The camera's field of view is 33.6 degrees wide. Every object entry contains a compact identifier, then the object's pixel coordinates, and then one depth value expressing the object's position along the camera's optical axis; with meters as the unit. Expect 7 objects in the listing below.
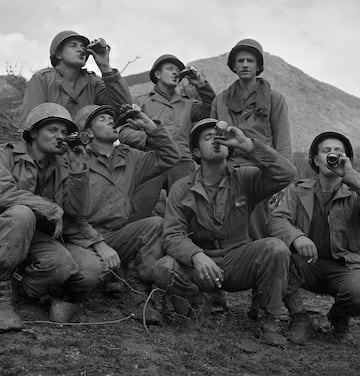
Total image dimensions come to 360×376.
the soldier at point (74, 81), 6.50
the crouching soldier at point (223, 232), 5.00
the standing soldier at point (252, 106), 6.41
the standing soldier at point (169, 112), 6.54
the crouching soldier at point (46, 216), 4.49
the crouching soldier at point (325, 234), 5.18
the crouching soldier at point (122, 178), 5.39
